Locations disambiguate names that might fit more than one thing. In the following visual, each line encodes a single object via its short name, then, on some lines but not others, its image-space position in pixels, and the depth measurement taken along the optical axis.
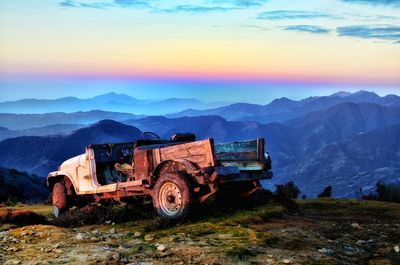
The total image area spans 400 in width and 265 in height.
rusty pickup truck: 10.17
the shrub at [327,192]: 22.12
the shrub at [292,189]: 22.12
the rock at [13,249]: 8.38
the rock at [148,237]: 8.87
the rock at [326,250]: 7.86
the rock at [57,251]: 8.09
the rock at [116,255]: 7.52
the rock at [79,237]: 9.22
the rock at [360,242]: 8.75
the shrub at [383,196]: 22.75
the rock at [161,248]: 7.91
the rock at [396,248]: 8.27
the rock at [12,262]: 7.46
